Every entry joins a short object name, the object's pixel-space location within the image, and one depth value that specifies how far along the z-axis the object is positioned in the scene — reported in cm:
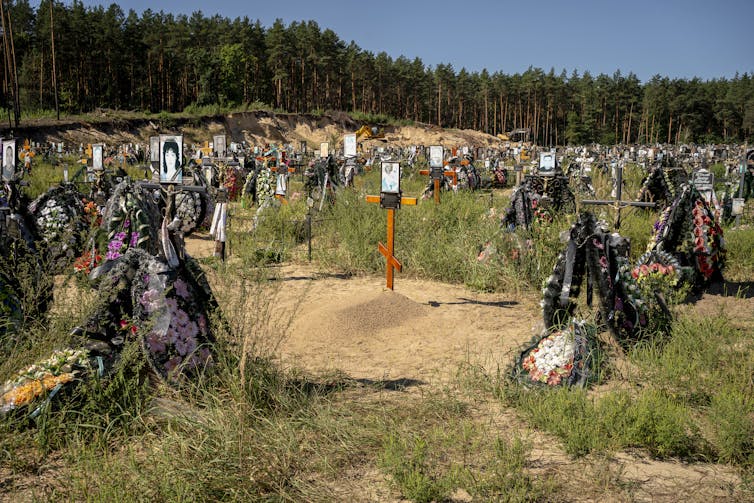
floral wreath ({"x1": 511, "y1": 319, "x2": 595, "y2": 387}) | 445
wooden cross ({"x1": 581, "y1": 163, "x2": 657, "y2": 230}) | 511
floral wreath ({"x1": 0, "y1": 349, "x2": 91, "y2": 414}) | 353
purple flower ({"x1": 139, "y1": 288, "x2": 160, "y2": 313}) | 379
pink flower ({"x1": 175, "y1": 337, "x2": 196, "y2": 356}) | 388
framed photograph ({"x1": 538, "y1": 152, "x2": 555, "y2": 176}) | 947
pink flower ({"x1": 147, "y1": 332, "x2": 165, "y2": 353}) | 380
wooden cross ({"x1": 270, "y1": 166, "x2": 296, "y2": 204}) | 1191
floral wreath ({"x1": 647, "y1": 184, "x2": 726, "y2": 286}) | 707
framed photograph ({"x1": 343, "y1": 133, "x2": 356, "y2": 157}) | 1402
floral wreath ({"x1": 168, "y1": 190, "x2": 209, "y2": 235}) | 1179
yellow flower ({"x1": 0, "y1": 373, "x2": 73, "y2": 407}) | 352
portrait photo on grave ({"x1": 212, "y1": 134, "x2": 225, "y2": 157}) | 1559
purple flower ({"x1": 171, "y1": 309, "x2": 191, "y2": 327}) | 387
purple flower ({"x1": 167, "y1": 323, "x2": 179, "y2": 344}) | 384
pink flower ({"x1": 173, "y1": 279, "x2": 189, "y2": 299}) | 389
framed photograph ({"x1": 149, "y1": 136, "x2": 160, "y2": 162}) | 765
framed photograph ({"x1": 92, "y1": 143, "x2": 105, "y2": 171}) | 1113
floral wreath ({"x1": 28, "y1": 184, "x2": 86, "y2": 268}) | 871
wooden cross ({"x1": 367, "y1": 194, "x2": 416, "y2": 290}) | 721
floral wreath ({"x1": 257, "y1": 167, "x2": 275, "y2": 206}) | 1295
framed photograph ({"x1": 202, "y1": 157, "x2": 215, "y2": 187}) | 1232
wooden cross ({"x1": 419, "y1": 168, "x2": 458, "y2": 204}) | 1288
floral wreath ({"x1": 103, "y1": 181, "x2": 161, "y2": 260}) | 423
